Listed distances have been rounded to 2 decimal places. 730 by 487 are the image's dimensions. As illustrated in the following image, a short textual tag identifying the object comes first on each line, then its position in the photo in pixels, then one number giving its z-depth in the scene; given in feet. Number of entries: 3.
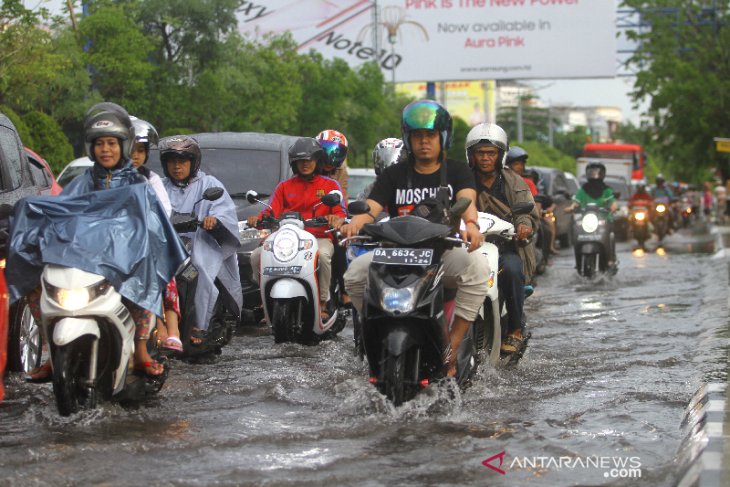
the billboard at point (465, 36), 132.67
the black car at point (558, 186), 86.94
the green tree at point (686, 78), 146.72
